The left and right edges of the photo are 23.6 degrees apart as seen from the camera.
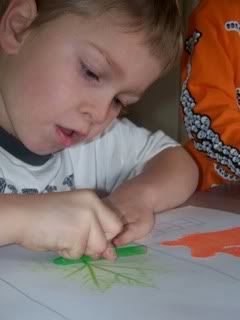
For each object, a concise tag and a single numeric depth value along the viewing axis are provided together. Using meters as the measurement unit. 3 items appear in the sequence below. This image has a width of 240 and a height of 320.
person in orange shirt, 0.98
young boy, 0.67
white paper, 0.38
